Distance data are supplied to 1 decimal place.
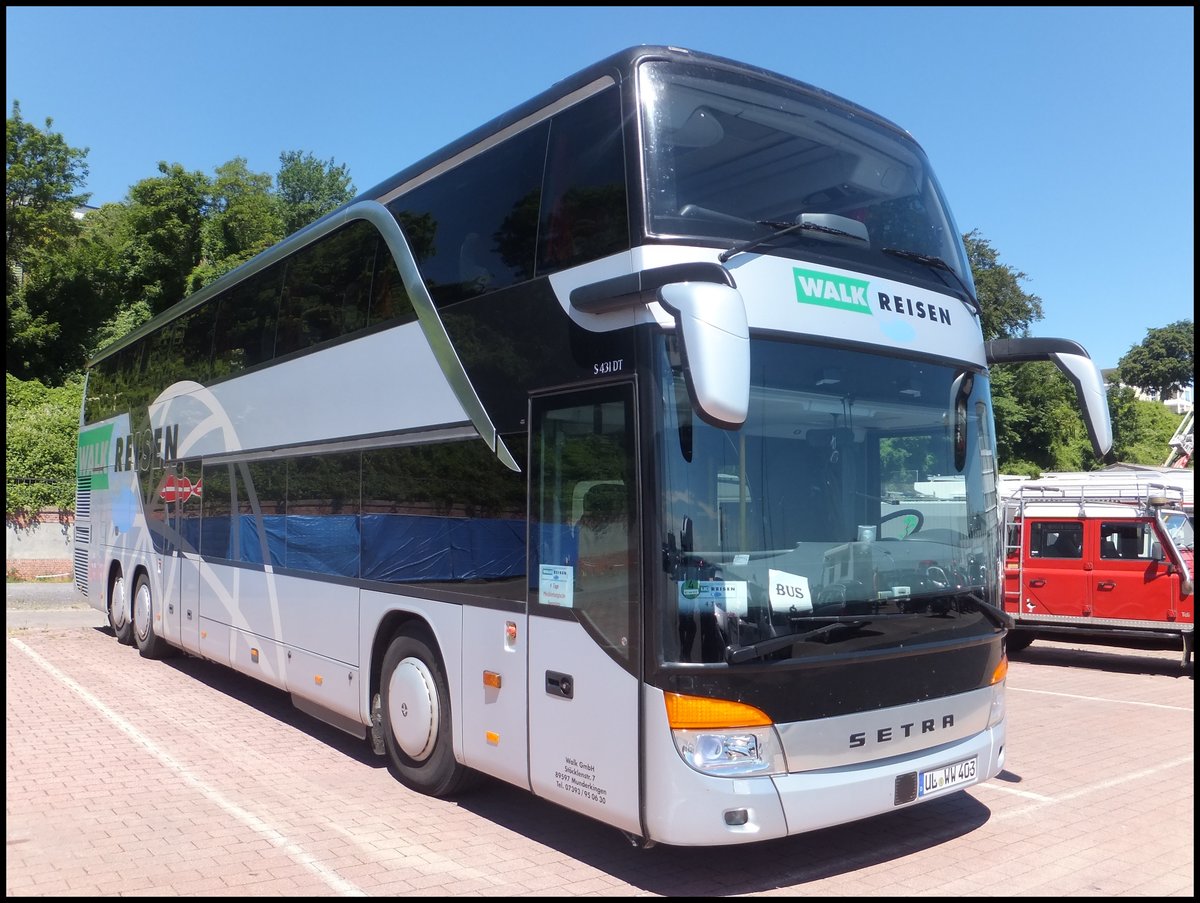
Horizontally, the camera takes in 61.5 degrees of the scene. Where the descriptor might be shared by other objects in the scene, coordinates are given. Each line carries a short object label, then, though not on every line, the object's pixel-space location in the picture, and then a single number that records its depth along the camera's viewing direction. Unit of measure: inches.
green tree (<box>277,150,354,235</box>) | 2332.7
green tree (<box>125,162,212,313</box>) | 1806.1
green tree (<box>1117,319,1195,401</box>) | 2920.8
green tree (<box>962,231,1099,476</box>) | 1528.1
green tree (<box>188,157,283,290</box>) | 1752.3
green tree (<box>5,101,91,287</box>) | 1768.0
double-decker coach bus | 189.0
